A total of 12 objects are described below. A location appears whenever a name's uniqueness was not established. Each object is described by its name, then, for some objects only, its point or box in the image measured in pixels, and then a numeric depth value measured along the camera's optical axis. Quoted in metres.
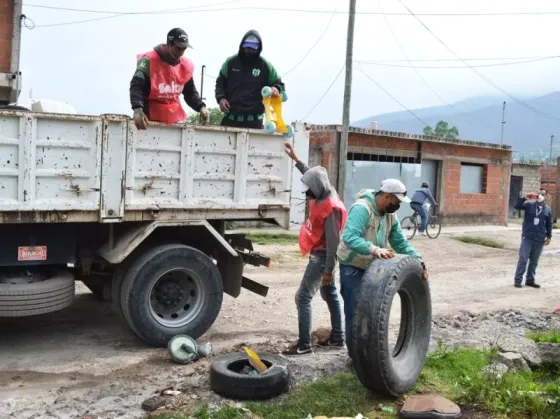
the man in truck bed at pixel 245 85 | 6.85
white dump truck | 5.38
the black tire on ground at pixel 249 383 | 4.64
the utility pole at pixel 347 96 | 14.73
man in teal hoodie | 4.84
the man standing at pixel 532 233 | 10.47
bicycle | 16.84
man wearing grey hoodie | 5.57
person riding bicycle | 16.73
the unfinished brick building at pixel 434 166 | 17.89
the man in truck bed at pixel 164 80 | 6.09
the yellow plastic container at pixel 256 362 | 4.96
